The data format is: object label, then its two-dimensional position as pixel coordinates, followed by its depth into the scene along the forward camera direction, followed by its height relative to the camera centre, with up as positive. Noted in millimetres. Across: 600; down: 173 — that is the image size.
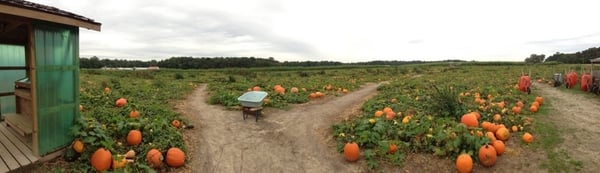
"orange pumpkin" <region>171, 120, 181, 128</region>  9209 -1578
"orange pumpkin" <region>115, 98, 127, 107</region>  11828 -1276
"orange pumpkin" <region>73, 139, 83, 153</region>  6270 -1506
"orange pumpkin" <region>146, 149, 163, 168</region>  6578 -1813
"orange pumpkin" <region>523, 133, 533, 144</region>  7773 -1602
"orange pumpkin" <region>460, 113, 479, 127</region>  8469 -1306
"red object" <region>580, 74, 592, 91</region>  15906 -509
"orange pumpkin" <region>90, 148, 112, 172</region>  6059 -1717
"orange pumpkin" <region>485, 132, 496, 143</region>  7300 -1491
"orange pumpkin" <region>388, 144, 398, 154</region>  7411 -1793
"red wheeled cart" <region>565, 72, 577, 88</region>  17531 -506
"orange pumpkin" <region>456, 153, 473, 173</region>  6465 -1847
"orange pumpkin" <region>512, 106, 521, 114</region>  10227 -1241
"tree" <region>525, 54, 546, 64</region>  88650 +3450
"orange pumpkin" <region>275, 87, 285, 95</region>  15828 -1075
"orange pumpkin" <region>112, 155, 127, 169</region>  6090 -1768
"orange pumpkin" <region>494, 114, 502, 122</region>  9086 -1319
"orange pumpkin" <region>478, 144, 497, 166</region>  6664 -1729
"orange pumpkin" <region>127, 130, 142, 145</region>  7211 -1549
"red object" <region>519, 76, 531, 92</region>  15391 -603
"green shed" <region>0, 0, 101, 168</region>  5520 -143
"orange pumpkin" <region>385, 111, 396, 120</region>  9638 -1372
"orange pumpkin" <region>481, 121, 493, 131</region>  8328 -1399
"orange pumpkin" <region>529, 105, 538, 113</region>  10827 -1269
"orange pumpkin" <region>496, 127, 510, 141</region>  7789 -1511
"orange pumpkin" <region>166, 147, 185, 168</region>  6820 -1877
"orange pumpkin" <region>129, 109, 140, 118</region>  9531 -1363
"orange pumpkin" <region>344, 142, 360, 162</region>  7316 -1840
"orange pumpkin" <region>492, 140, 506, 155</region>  7077 -1652
